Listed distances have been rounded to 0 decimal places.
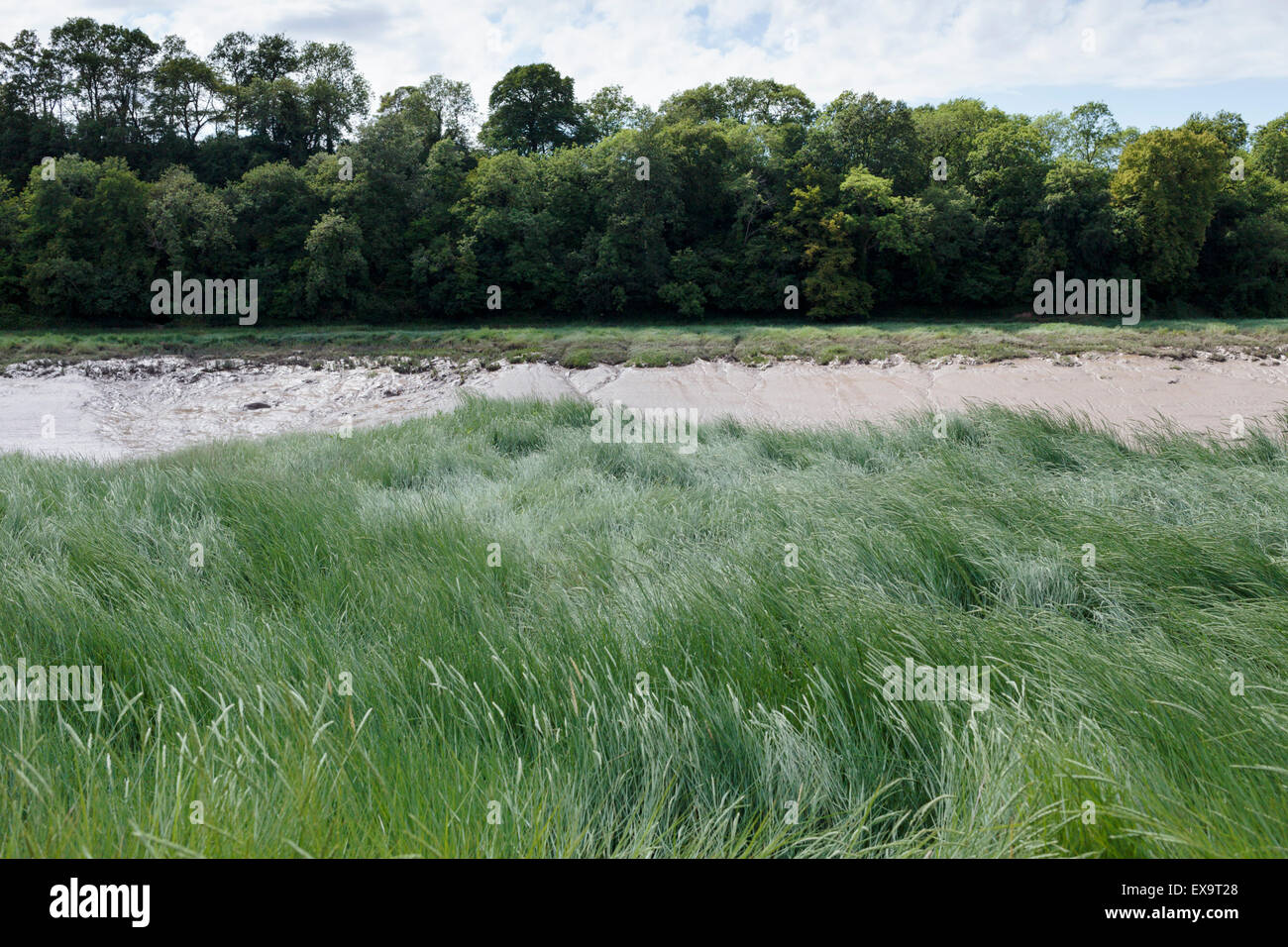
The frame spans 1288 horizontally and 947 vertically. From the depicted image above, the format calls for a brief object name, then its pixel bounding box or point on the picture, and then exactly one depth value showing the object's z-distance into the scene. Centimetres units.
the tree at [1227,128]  3666
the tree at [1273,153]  4434
